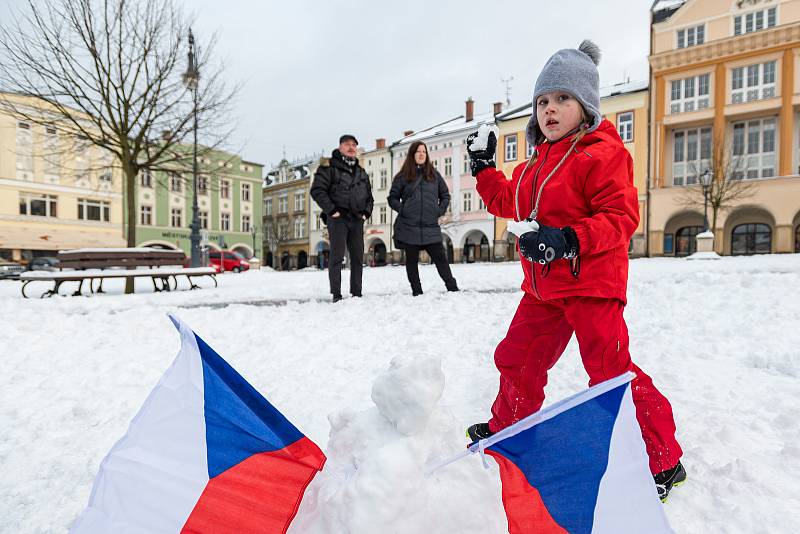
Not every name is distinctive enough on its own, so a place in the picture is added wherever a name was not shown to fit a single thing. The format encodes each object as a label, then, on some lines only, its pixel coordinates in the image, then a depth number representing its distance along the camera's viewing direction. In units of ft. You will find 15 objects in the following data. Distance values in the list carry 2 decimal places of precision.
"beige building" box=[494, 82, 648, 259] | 89.61
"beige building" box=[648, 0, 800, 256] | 78.95
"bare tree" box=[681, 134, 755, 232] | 76.43
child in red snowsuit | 5.38
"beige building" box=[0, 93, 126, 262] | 102.58
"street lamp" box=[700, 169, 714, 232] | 62.39
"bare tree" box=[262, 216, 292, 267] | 167.32
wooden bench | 26.30
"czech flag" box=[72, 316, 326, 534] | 3.54
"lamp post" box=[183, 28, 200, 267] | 45.42
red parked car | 95.71
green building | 132.26
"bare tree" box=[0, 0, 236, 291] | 39.75
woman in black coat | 20.47
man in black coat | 20.33
